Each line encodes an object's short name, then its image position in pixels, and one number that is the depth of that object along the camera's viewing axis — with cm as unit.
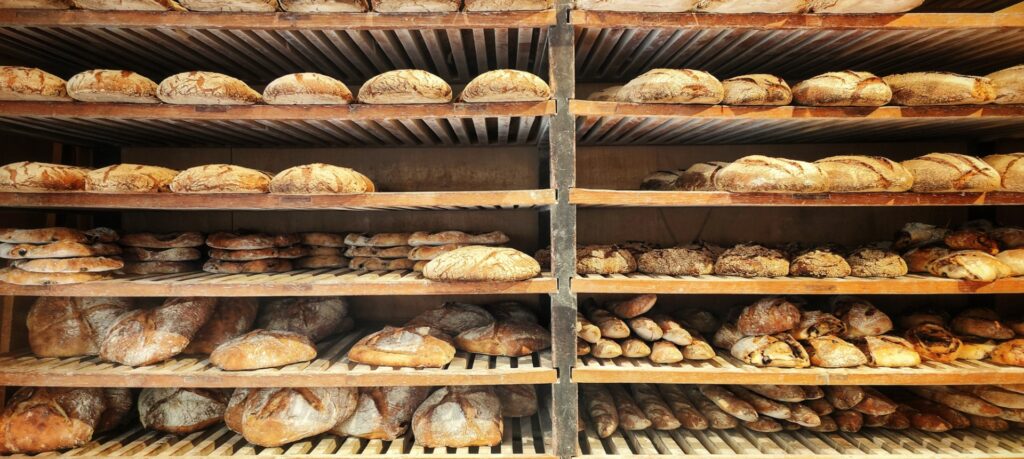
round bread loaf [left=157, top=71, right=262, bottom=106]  243
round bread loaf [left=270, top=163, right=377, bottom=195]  246
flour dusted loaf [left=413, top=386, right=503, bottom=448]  256
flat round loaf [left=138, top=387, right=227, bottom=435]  274
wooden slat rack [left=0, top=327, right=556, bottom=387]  251
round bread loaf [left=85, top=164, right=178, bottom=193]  249
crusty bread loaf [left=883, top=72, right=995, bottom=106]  252
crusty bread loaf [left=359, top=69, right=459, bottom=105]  243
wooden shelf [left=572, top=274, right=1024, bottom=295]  251
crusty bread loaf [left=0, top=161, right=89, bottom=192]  245
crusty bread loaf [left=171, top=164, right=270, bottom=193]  249
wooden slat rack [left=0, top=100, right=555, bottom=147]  249
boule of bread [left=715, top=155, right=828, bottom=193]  248
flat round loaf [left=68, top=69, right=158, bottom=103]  241
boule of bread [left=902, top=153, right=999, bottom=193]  252
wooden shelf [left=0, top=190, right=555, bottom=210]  247
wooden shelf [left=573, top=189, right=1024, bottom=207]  249
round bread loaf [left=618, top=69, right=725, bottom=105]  247
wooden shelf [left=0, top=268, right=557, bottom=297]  251
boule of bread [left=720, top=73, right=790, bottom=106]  252
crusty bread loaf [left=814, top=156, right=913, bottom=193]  252
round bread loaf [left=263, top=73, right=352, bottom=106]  243
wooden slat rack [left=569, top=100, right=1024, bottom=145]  254
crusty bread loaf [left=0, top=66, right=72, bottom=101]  239
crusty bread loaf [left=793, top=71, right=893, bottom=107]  251
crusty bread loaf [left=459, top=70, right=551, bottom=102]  240
